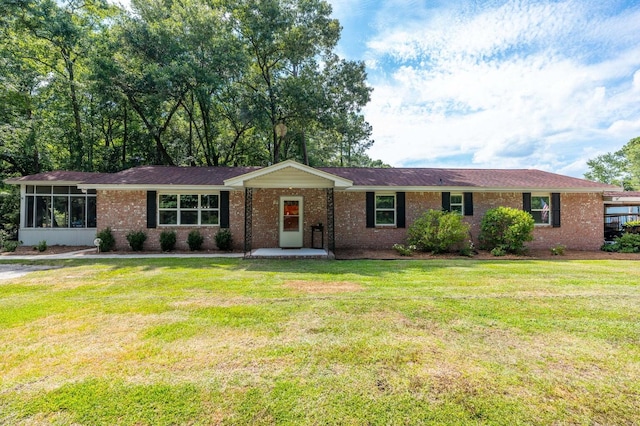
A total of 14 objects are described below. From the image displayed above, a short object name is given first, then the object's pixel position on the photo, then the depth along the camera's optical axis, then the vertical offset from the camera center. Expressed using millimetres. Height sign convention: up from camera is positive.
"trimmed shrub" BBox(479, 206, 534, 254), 11195 -540
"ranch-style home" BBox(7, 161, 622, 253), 11953 +387
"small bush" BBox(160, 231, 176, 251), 11602 -941
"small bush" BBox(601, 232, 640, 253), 12016 -1273
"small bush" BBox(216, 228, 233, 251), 11727 -928
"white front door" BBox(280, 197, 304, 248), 12281 -234
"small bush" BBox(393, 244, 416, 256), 10992 -1301
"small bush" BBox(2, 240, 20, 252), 11508 -1092
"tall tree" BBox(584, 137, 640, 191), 35191 +6452
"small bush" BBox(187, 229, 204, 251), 11711 -958
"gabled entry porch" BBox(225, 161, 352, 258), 12281 -103
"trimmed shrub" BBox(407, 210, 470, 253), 10984 -615
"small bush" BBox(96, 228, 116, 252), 11414 -867
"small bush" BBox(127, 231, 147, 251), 11523 -887
